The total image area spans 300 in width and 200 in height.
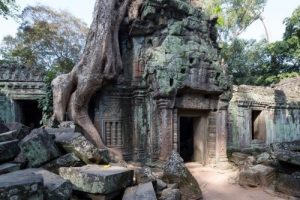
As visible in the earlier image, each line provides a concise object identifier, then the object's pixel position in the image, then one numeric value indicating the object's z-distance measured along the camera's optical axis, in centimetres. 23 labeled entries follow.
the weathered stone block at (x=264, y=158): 751
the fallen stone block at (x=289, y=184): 604
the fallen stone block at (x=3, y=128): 519
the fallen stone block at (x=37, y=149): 424
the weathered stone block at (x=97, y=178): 384
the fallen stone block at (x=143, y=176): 487
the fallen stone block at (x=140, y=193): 393
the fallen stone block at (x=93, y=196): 390
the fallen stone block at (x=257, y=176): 687
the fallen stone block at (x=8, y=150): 408
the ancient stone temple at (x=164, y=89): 844
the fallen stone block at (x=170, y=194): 483
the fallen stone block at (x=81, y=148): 460
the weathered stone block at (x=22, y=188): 279
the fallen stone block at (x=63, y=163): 433
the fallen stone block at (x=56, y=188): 328
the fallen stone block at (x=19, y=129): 498
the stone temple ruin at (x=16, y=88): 1227
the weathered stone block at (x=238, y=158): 986
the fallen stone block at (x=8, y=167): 375
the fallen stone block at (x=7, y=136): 448
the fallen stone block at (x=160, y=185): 522
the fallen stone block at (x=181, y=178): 606
